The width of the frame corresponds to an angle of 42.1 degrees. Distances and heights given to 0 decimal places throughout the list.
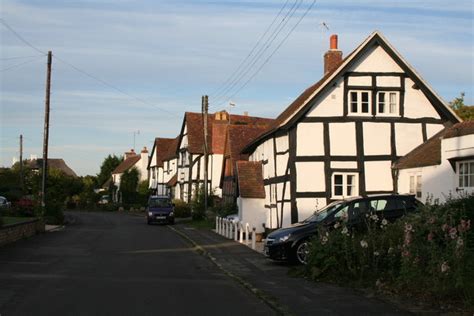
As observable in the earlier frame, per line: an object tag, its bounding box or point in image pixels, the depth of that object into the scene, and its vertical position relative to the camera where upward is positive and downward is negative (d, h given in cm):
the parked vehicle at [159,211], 4266 -62
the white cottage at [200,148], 5502 +493
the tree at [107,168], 11125 +608
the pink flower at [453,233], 982 -46
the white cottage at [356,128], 2567 +321
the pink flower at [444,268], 945 -97
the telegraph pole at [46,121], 3712 +481
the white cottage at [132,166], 8538 +509
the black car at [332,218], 1591 -38
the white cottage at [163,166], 6619 +419
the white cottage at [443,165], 1975 +137
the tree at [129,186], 7875 +206
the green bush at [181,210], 5221 -66
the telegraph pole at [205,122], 4097 +533
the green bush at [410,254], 962 -93
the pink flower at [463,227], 986 -36
